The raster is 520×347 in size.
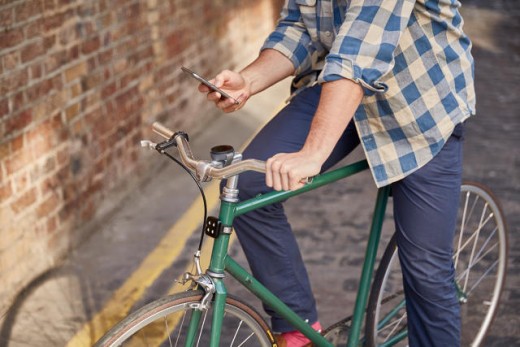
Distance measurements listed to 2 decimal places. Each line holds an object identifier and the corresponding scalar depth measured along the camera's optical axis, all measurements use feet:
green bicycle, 12.00
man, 12.68
